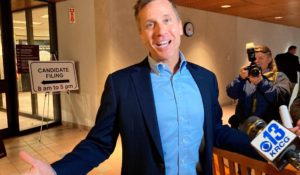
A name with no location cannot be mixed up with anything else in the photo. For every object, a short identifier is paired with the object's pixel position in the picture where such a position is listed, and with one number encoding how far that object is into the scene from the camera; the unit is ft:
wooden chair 3.34
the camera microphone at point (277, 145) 2.99
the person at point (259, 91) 6.91
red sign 15.68
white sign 13.98
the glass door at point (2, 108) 14.63
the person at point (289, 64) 21.12
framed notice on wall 14.89
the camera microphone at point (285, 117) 3.25
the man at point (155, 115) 3.18
